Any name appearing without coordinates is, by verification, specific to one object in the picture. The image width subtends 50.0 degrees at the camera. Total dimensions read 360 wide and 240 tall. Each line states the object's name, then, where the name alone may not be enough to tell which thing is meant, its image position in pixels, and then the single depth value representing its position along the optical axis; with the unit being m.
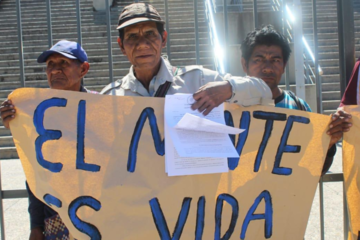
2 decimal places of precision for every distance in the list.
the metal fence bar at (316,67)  2.76
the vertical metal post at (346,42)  2.68
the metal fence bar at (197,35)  2.65
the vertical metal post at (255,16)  2.72
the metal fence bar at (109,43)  2.58
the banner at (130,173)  2.09
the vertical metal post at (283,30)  2.86
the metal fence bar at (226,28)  2.68
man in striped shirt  2.39
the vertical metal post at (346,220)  2.61
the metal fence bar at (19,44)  2.61
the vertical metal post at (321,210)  2.60
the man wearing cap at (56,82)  2.18
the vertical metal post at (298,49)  3.73
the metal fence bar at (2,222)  2.49
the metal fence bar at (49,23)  2.60
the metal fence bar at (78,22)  2.62
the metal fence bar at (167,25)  2.61
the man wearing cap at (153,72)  2.12
